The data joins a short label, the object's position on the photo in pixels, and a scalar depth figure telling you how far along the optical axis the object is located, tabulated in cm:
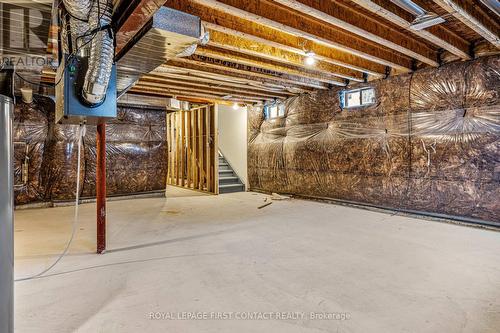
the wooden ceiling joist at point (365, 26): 250
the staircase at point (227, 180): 693
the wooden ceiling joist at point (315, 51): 290
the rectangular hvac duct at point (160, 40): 182
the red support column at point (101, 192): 269
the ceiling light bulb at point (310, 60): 378
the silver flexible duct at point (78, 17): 171
